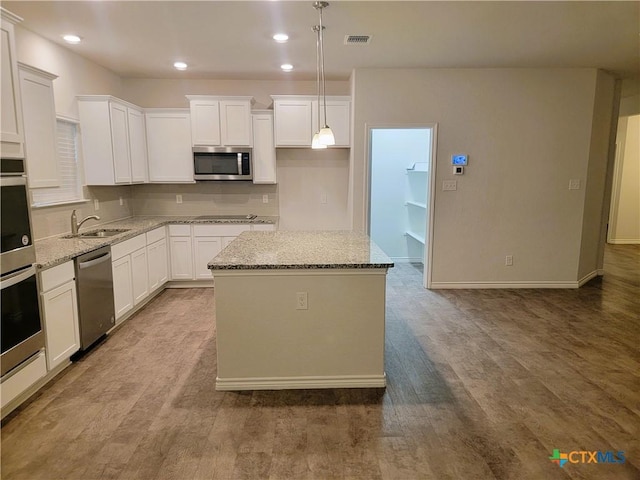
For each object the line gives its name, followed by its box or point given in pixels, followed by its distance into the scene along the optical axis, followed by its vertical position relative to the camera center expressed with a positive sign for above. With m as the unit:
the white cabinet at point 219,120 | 4.95 +0.79
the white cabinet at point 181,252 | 4.96 -0.85
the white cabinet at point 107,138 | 4.21 +0.49
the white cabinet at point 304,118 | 4.97 +0.83
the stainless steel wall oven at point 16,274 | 2.34 -0.55
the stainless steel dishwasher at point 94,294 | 3.16 -0.93
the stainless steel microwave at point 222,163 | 5.05 +0.26
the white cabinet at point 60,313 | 2.73 -0.93
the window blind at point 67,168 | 3.89 +0.15
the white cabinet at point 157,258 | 4.53 -0.87
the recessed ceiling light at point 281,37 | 3.50 +1.31
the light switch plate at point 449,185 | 4.89 +0.00
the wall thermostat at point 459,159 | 4.83 +0.31
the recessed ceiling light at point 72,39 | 3.59 +1.32
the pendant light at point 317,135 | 3.02 +0.37
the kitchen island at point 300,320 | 2.67 -0.92
